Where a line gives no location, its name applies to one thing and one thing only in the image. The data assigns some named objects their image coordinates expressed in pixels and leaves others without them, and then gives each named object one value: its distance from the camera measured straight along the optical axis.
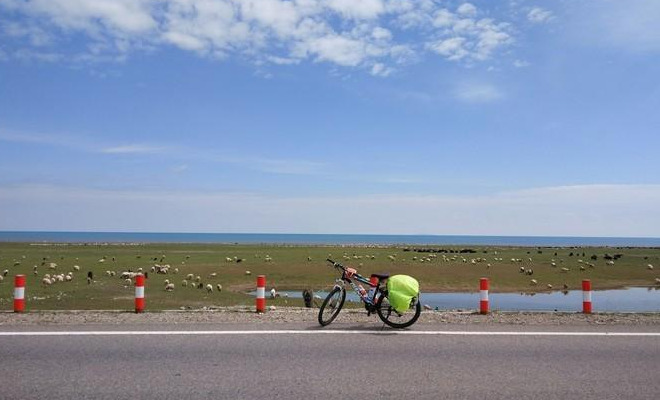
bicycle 12.16
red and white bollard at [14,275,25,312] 14.09
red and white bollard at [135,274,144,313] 14.27
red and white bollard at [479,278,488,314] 14.27
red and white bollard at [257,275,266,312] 14.55
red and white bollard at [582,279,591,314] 14.44
